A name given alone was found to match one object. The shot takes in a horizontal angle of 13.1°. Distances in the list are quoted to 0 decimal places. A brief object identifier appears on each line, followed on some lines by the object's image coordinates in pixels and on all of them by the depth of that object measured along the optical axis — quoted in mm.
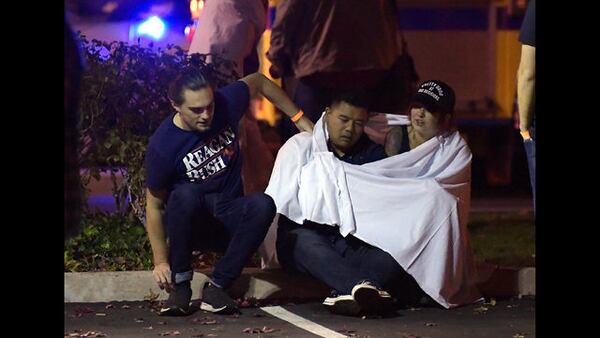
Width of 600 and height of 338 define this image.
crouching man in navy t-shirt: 13878
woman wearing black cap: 14585
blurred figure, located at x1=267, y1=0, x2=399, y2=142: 17591
